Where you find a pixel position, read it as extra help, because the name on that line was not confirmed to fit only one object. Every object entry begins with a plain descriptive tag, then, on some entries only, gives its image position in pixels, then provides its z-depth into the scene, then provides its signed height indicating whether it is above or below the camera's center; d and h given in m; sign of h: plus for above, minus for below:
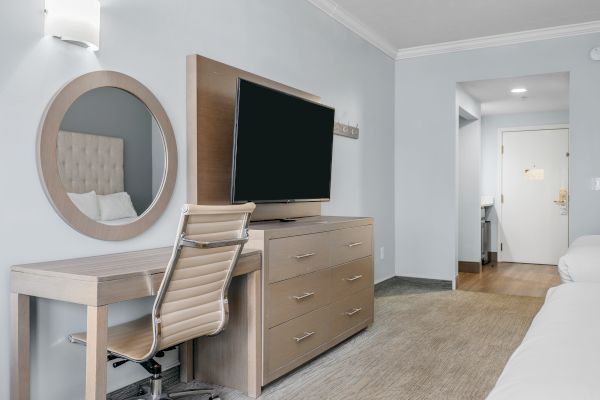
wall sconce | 2.12 +0.74
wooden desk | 1.80 -0.34
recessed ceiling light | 5.95 +1.27
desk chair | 1.99 -0.39
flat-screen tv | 2.89 +0.32
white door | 7.38 +0.05
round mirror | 2.19 +0.19
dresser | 2.72 -0.53
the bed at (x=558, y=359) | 1.03 -0.37
